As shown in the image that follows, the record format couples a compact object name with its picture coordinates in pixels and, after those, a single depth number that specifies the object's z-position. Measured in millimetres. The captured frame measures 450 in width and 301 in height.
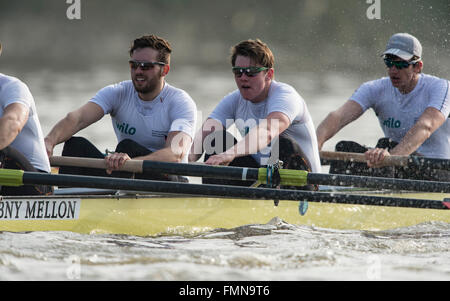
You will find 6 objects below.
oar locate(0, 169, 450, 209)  10062
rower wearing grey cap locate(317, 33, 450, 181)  13469
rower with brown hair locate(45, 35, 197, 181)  12016
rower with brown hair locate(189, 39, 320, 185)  11516
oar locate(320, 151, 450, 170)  11633
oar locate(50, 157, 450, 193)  10508
